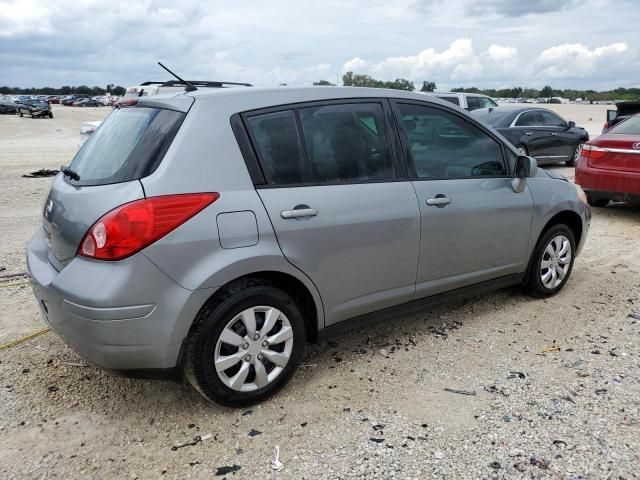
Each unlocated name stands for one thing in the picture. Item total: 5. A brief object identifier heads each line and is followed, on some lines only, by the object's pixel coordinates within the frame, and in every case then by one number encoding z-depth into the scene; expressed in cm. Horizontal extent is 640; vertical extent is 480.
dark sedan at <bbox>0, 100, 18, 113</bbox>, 5012
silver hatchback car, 262
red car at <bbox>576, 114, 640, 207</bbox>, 723
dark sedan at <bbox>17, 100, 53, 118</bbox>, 4216
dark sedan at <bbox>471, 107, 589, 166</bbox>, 1262
